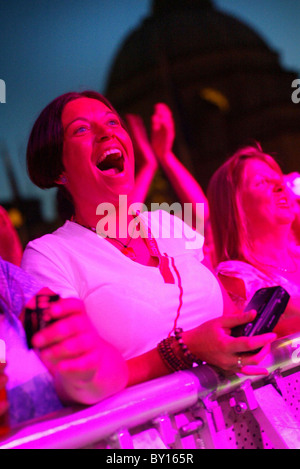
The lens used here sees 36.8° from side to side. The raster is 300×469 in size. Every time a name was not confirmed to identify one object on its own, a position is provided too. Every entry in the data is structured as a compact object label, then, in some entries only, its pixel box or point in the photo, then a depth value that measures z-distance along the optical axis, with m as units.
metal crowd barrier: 0.97
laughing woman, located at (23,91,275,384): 1.27
